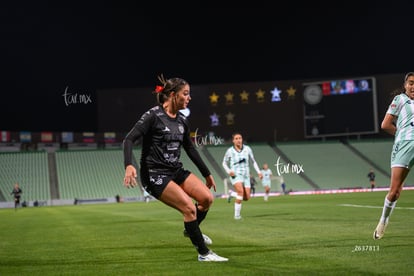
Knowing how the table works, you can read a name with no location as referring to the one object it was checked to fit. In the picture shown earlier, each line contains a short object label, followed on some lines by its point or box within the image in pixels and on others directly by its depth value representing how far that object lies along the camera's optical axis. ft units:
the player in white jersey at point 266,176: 124.16
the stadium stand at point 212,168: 170.40
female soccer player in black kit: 25.41
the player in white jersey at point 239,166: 59.57
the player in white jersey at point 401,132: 28.89
